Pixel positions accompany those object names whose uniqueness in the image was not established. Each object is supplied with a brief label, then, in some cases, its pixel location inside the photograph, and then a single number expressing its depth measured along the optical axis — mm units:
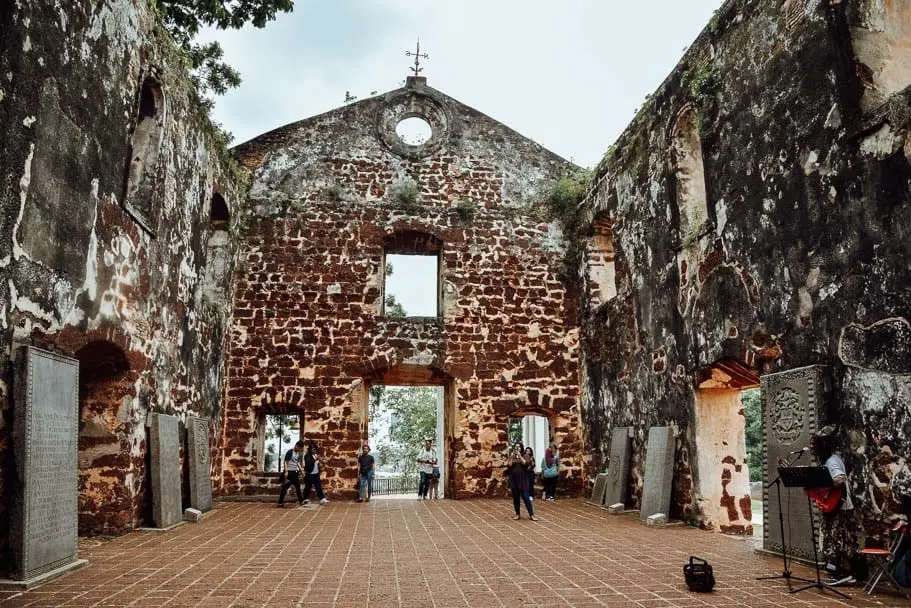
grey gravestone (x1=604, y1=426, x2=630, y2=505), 11039
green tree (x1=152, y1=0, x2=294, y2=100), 13414
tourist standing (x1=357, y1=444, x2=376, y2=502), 12703
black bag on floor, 5207
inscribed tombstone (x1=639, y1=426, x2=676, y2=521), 9477
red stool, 5145
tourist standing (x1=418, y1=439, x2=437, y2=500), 14258
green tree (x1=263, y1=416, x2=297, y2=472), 19019
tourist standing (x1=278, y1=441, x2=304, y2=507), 11586
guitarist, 5648
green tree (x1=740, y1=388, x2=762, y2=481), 25422
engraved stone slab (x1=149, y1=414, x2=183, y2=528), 8766
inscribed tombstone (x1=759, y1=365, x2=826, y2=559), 6496
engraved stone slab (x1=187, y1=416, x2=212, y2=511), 10156
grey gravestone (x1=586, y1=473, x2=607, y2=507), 11922
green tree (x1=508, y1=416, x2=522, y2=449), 25030
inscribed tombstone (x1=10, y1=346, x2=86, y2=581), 5570
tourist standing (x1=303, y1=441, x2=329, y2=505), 12094
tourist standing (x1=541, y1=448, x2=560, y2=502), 13141
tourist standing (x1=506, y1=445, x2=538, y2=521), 9914
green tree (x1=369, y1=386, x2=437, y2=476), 27484
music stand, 5410
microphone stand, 5531
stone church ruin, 6039
